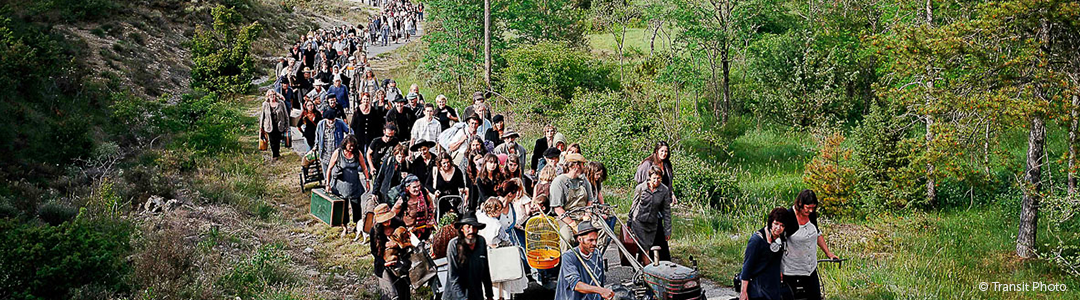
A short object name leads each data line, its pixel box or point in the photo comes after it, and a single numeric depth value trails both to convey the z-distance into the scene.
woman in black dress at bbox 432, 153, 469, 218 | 9.84
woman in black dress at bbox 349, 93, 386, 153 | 12.85
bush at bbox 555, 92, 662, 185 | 16.88
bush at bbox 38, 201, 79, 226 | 11.34
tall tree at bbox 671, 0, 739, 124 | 25.14
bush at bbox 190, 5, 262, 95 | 24.61
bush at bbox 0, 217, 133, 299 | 8.20
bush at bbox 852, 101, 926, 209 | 15.63
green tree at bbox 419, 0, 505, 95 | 26.58
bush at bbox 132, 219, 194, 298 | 8.77
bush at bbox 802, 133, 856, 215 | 15.85
